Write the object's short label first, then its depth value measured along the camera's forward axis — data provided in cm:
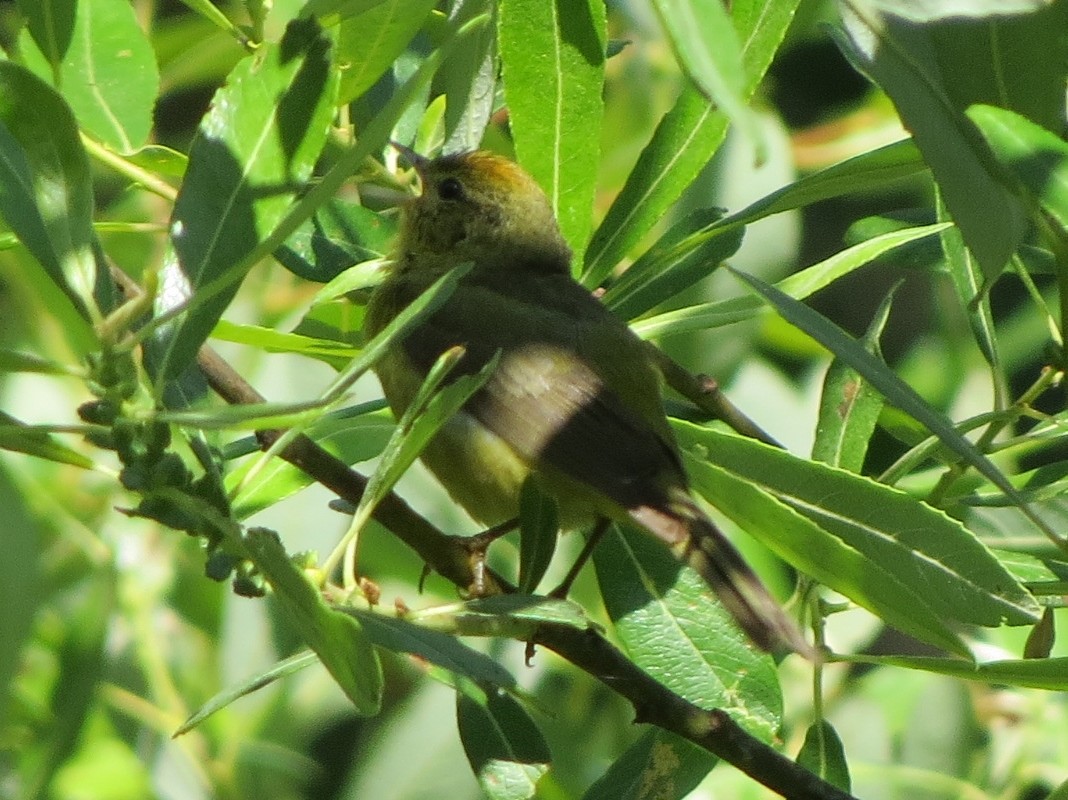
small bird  536
